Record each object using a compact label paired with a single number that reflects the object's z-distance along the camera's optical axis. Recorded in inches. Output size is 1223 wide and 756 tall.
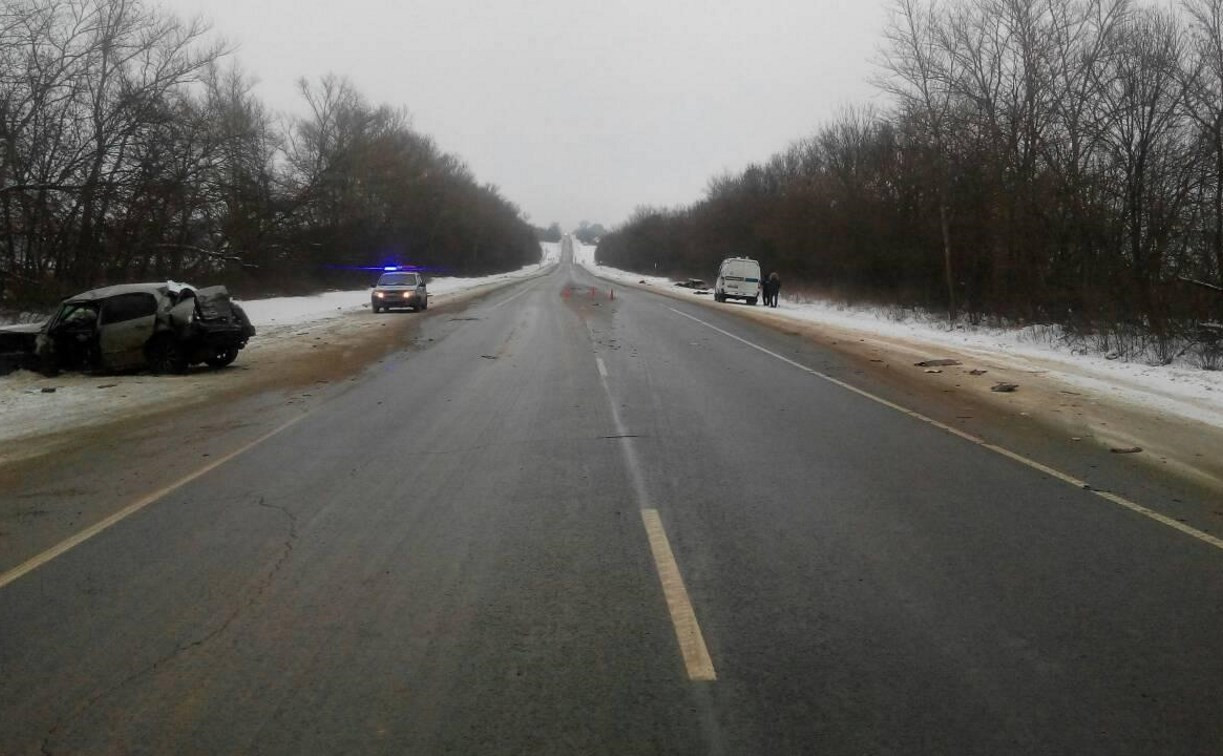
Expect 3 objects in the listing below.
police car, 1363.2
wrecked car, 578.6
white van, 1697.8
